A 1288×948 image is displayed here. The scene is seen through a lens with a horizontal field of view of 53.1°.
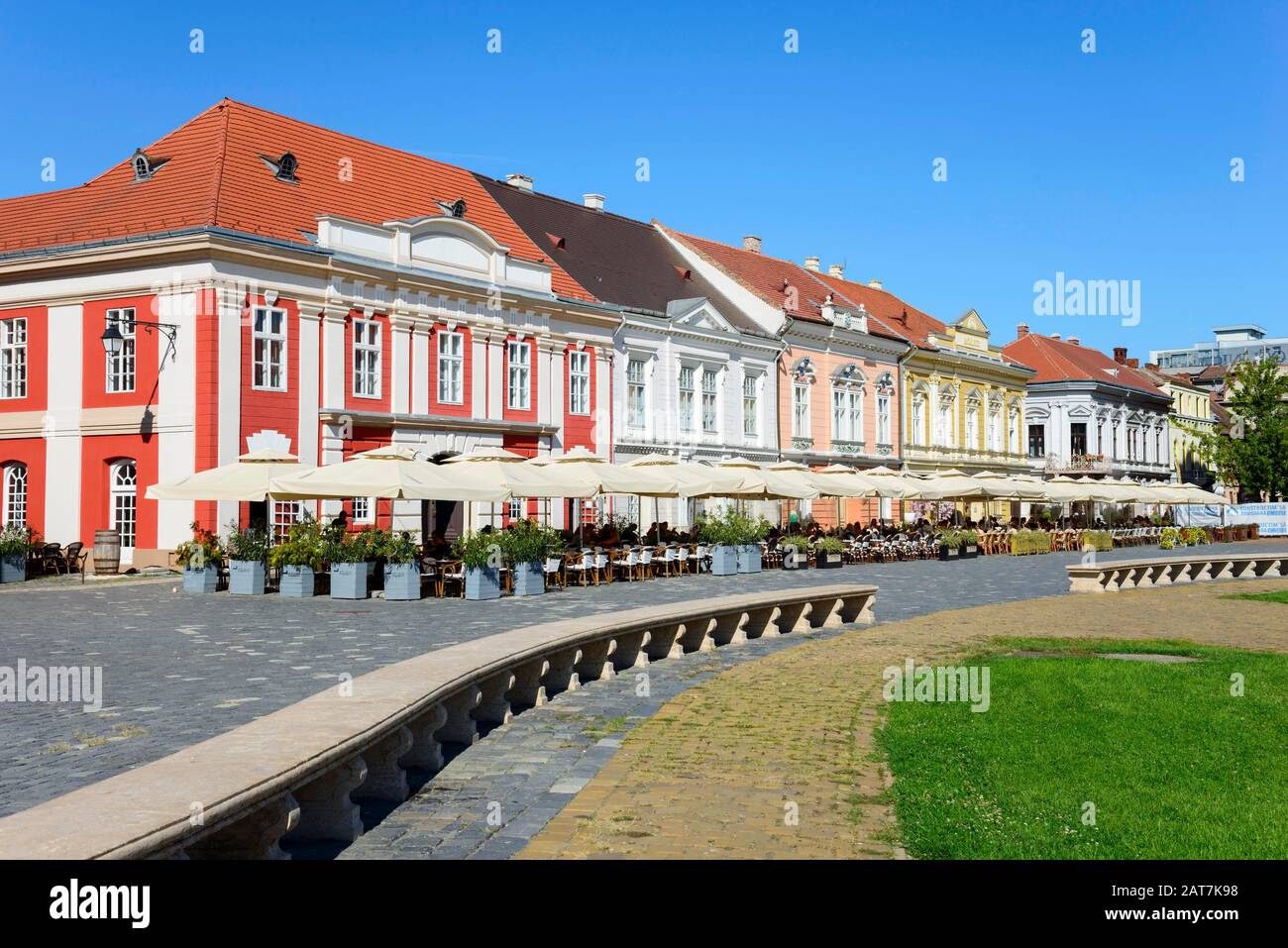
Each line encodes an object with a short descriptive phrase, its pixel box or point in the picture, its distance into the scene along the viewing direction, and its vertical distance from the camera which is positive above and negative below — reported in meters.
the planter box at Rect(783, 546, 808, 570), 33.34 -1.26
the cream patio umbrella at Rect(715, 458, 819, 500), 31.12 +0.62
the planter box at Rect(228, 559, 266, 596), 22.11 -1.12
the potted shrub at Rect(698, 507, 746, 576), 30.19 -0.76
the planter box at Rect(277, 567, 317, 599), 22.02 -1.22
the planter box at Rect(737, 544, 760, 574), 30.73 -1.16
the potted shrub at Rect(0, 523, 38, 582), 25.64 -0.88
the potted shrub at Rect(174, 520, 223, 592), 22.53 -0.96
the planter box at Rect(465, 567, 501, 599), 21.92 -1.23
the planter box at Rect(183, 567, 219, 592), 22.53 -1.19
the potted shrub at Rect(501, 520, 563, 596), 22.72 -0.83
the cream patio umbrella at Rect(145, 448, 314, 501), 22.25 +0.55
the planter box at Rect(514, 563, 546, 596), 22.72 -1.22
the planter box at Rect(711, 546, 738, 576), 30.16 -1.19
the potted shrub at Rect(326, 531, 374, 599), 21.62 -0.94
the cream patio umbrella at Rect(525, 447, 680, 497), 26.31 +0.76
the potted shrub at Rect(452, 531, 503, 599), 21.84 -0.94
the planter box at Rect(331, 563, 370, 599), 21.61 -1.17
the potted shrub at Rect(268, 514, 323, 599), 22.02 -0.90
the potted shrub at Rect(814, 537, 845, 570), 34.59 -1.17
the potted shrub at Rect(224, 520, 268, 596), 22.12 -0.93
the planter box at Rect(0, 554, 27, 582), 25.67 -1.10
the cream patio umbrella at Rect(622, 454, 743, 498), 29.28 +0.76
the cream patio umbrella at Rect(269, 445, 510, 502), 21.53 +0.48
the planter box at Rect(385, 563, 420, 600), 21.64 -1.17
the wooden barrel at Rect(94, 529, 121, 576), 26.59 -0.82
